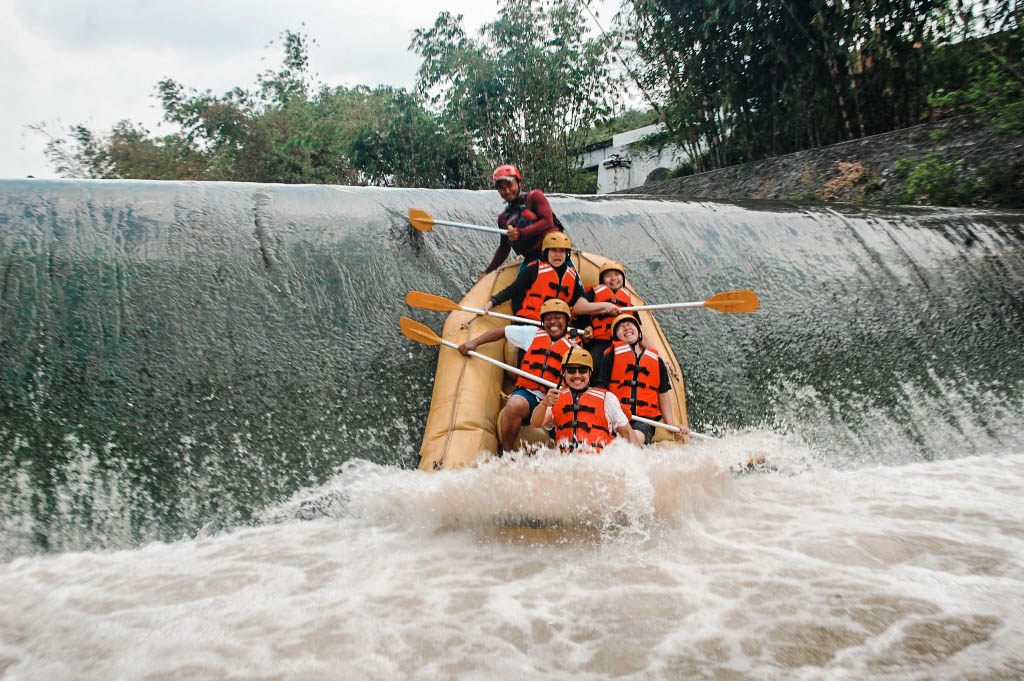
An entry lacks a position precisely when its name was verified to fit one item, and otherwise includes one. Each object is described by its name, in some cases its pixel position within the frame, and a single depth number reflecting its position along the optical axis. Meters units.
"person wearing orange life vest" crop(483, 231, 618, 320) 4.09
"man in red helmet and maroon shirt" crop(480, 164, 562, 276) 4.31
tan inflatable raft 3.51
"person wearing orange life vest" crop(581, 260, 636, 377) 4.03
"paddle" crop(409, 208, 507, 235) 4.52
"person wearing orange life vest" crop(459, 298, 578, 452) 3.59
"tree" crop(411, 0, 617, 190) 15.19
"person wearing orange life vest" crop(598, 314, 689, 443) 3.78
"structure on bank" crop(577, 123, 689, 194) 14.91
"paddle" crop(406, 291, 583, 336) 4.17
